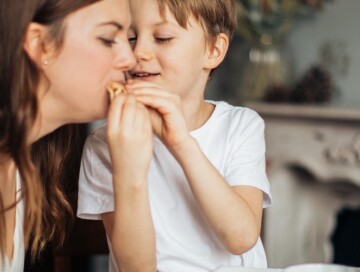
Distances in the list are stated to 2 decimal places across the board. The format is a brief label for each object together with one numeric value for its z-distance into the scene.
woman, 0.87
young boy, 0.94
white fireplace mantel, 2.17
